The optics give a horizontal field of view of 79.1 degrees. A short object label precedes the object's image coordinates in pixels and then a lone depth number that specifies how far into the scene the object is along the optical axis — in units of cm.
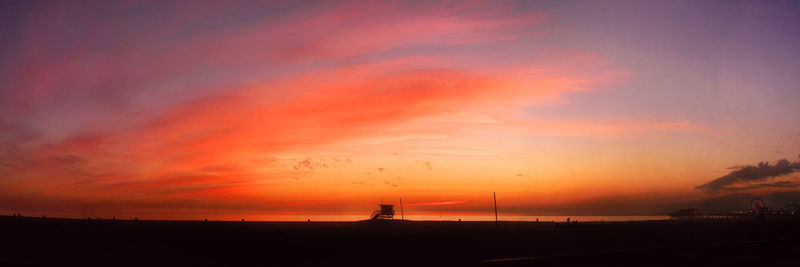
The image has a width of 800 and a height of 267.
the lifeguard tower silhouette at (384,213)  11744
